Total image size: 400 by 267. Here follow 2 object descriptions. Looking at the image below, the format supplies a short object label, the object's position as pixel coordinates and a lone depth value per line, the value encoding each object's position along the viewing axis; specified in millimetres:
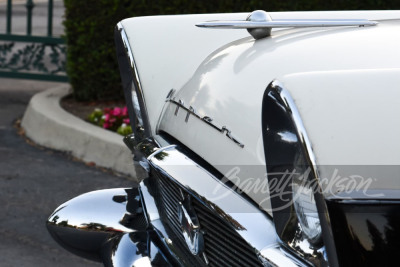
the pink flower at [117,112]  8129
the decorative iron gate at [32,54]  10402
